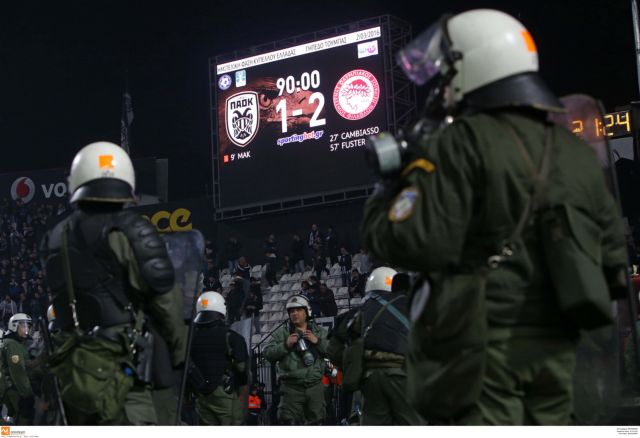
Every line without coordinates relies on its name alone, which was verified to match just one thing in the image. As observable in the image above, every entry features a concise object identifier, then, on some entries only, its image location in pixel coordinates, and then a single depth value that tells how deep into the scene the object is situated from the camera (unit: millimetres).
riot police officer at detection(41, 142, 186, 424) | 5094
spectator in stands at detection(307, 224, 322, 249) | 28328
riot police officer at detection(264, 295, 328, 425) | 12141
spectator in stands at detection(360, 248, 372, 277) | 25339
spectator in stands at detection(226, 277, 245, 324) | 24959
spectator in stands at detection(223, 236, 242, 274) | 30016
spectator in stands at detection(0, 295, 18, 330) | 28500
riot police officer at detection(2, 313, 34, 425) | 14023
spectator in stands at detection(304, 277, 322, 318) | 21203
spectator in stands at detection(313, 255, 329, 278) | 26934
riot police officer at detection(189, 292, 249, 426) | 10672
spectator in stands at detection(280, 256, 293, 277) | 28683
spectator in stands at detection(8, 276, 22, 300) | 30731
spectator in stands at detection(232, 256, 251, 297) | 26386
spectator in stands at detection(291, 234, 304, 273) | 28600
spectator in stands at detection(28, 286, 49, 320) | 28016
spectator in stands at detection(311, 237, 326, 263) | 27781
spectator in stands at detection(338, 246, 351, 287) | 26030
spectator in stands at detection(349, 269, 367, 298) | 23109
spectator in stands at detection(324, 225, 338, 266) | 27094
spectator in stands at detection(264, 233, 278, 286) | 28662
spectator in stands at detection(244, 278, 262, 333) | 24906
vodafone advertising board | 37250
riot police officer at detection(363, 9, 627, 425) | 2895
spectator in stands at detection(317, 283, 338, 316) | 21062
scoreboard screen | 29250
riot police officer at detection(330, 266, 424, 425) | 7656
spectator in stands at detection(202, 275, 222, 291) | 26962
